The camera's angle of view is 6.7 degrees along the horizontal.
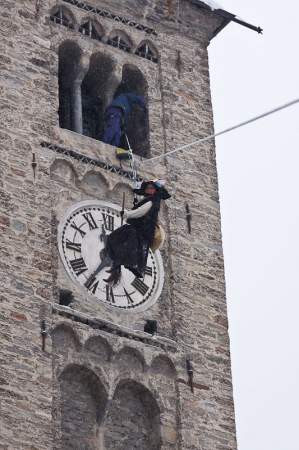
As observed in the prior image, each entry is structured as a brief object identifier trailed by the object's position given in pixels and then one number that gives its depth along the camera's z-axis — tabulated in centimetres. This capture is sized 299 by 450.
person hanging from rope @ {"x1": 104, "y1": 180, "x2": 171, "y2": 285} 3603
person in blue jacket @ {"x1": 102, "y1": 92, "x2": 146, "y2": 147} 3822
